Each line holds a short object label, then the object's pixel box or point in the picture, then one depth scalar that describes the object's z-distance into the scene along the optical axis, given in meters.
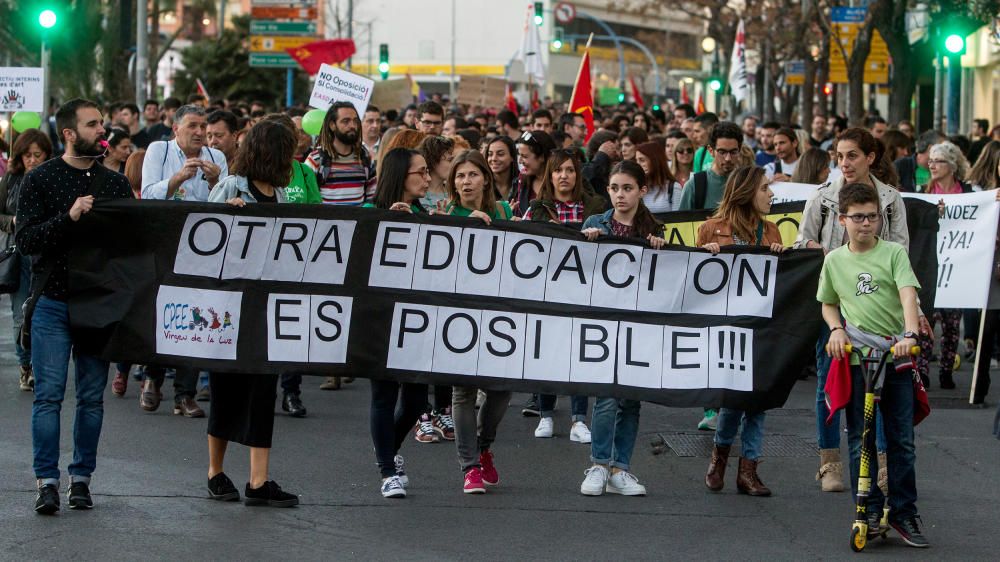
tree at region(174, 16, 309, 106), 55.09
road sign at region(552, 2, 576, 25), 55.41
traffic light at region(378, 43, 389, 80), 50.72
